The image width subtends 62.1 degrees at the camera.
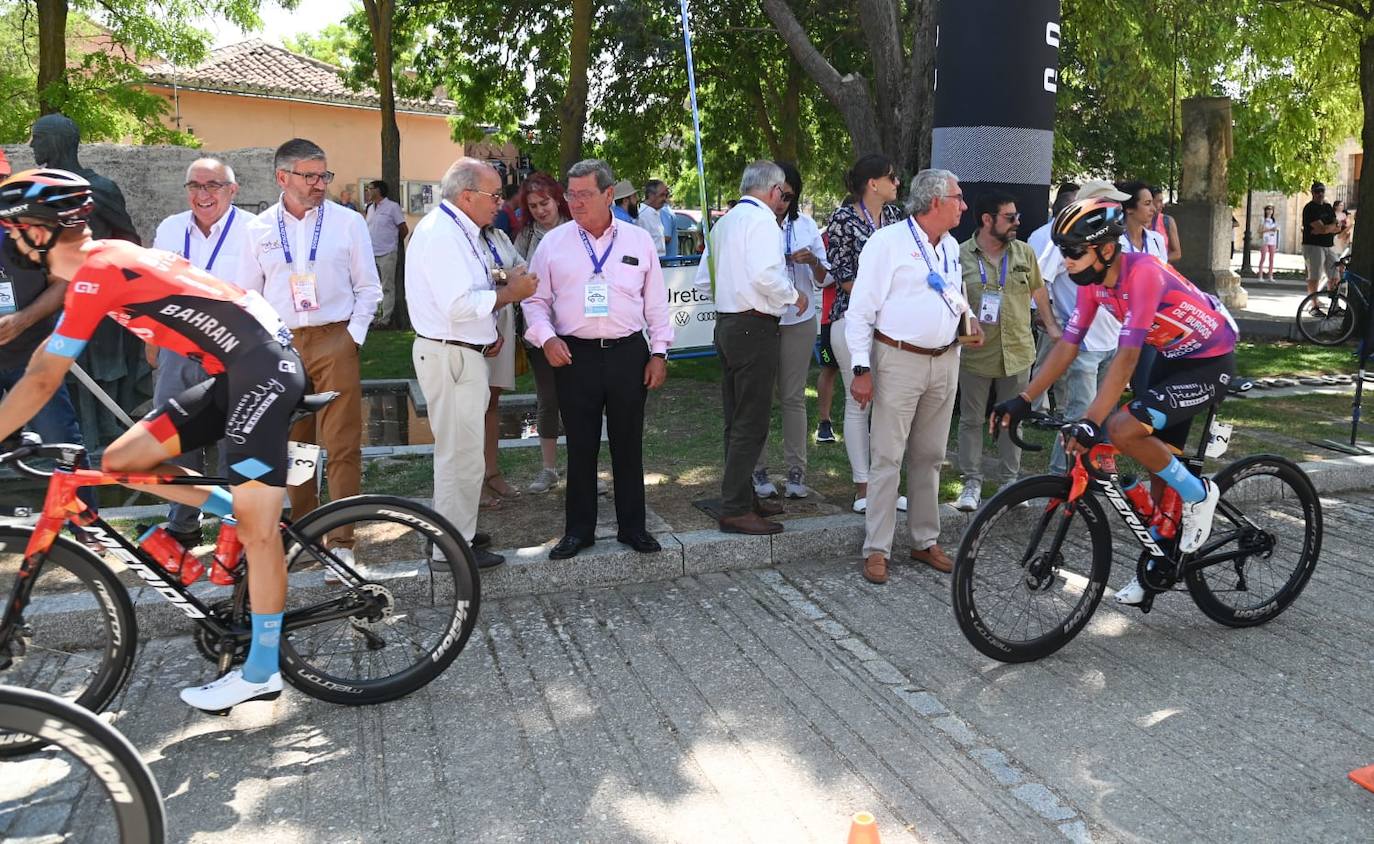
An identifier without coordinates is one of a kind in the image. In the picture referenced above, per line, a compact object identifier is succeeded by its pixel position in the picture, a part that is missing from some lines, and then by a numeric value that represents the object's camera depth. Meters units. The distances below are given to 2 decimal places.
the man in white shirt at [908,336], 5.81
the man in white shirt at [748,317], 6.15
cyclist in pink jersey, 4.79
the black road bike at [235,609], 3.98
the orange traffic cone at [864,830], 3.00
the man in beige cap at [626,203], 9.81
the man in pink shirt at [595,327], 5.75
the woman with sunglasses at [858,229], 6.78
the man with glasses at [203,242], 5.70
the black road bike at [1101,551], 4.83
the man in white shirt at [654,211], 13.62
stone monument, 18.80
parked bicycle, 14.54
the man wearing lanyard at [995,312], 6.86
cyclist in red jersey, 3.75
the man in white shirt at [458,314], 5.31
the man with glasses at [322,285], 5.62
